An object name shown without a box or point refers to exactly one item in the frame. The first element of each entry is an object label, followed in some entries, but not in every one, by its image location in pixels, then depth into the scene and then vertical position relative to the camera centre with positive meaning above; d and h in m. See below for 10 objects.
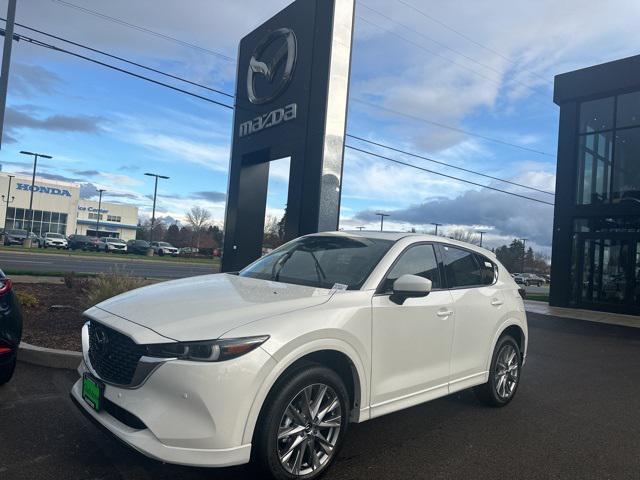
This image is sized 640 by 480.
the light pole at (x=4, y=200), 69.72 +4.04
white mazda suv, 2.84 -0.65
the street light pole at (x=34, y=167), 43.19 +5.98
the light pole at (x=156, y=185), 48.78 +5.55
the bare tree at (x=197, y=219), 81.12 +4.23
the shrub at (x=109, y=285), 7.47 -0.75
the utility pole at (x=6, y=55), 9.93 +3.49
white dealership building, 71.19 +3.87
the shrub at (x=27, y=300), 7.89 -1.08
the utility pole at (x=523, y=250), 96.07 +4.16
